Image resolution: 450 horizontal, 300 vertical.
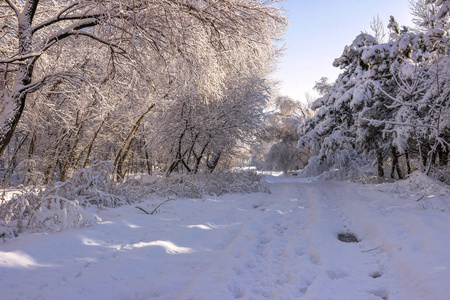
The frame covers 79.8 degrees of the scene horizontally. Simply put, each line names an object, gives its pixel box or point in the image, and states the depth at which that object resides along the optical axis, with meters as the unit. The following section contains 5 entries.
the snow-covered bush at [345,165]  20.41
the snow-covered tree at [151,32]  4.96
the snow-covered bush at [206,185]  8.29
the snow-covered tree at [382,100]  9.11
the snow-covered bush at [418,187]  7.73
